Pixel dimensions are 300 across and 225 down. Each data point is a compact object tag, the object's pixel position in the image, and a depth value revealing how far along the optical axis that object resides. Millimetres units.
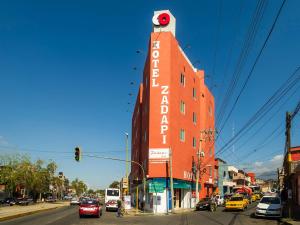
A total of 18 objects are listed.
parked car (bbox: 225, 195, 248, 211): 28217
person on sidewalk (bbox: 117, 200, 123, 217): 25713
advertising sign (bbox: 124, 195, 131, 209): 31139
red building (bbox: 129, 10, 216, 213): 31333
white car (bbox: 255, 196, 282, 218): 21375
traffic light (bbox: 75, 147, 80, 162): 24589
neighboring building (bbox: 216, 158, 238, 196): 62953
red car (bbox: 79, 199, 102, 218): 23741
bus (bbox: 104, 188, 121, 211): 40206
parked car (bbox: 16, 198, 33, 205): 48862
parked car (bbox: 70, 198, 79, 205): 54305
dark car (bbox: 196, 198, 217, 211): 30280
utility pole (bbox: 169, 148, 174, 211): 29077
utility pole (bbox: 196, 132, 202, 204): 36834
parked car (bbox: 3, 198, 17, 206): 47892
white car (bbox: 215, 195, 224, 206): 40163
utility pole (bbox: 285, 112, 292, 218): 21899
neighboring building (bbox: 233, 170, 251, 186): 88260
